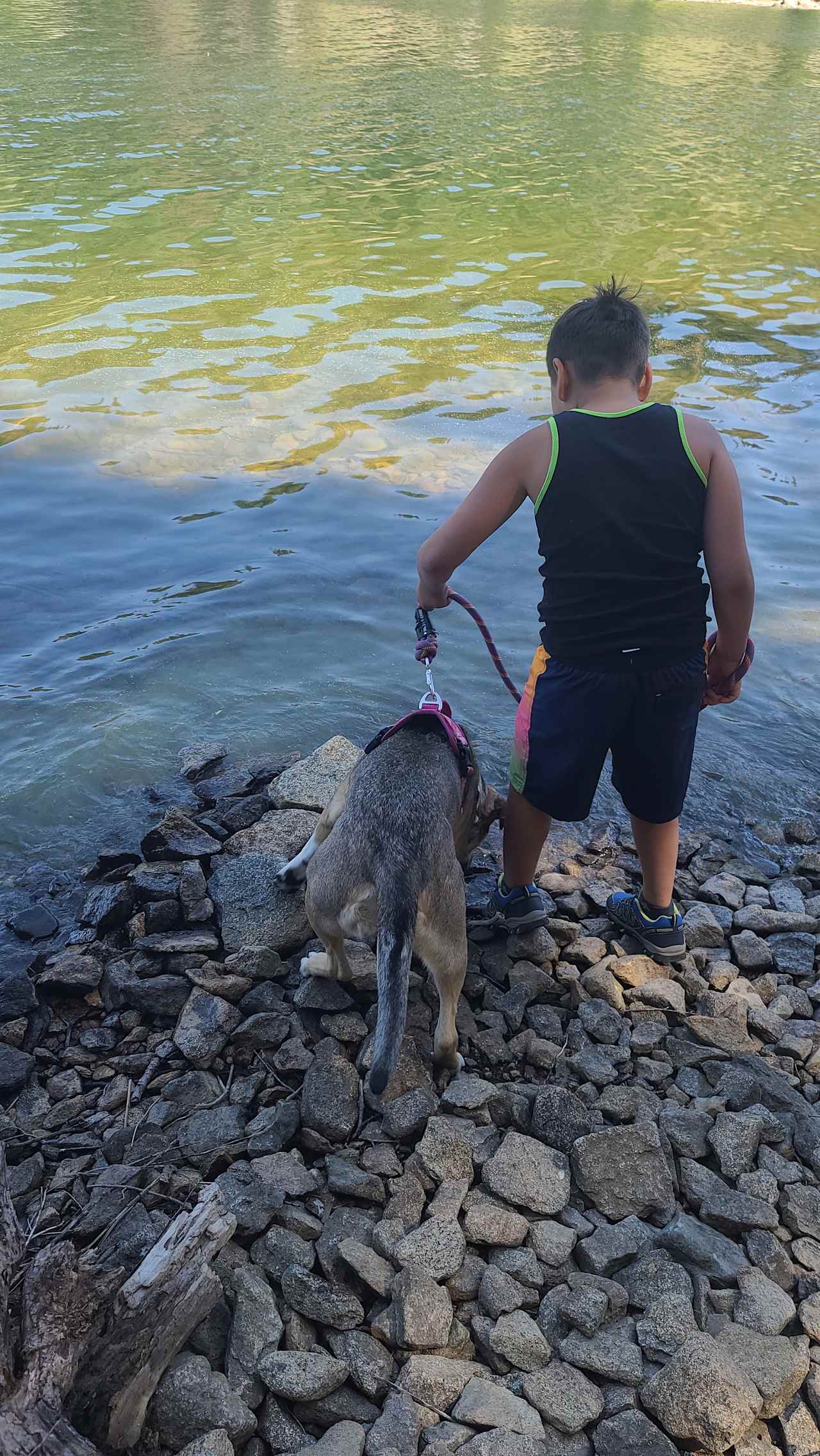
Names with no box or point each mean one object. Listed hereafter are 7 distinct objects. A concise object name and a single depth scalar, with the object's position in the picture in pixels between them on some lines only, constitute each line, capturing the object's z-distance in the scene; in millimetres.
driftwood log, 2363
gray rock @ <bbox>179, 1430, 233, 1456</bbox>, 2508
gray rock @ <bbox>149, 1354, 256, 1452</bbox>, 2600
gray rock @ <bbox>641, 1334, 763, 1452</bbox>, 2625
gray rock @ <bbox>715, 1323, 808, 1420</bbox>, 2736
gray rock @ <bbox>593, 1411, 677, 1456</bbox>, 2613
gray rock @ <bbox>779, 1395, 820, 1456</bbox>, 2666
